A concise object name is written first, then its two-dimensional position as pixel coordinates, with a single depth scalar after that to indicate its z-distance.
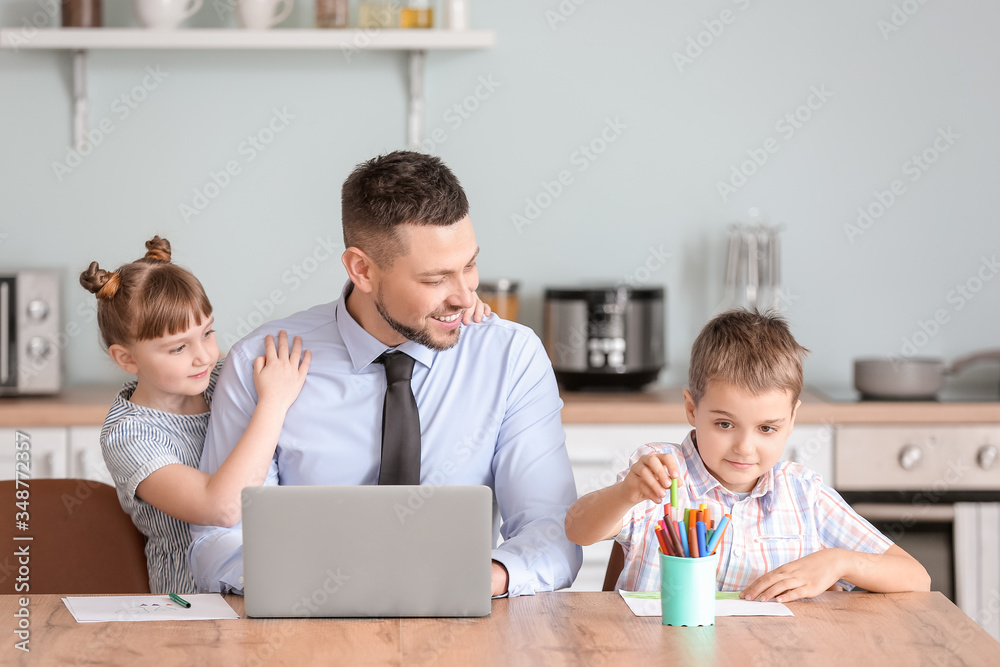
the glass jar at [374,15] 2.83
